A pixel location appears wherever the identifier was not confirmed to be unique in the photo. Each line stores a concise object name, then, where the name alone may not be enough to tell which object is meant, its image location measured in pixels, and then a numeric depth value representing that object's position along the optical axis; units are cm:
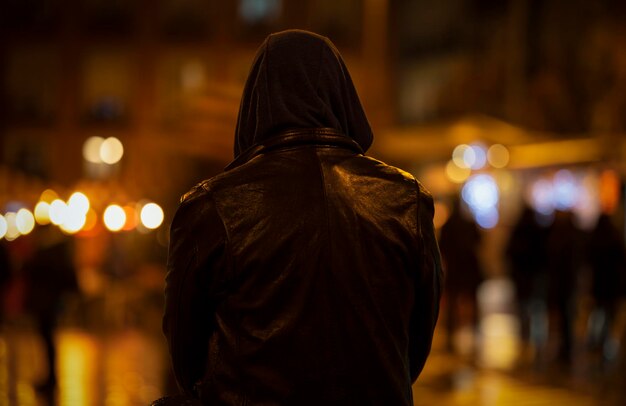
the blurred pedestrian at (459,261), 1530
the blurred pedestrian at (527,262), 1487
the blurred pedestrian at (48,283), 1198
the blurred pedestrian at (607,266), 1331
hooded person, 243
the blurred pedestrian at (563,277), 1410
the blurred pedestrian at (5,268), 1371
